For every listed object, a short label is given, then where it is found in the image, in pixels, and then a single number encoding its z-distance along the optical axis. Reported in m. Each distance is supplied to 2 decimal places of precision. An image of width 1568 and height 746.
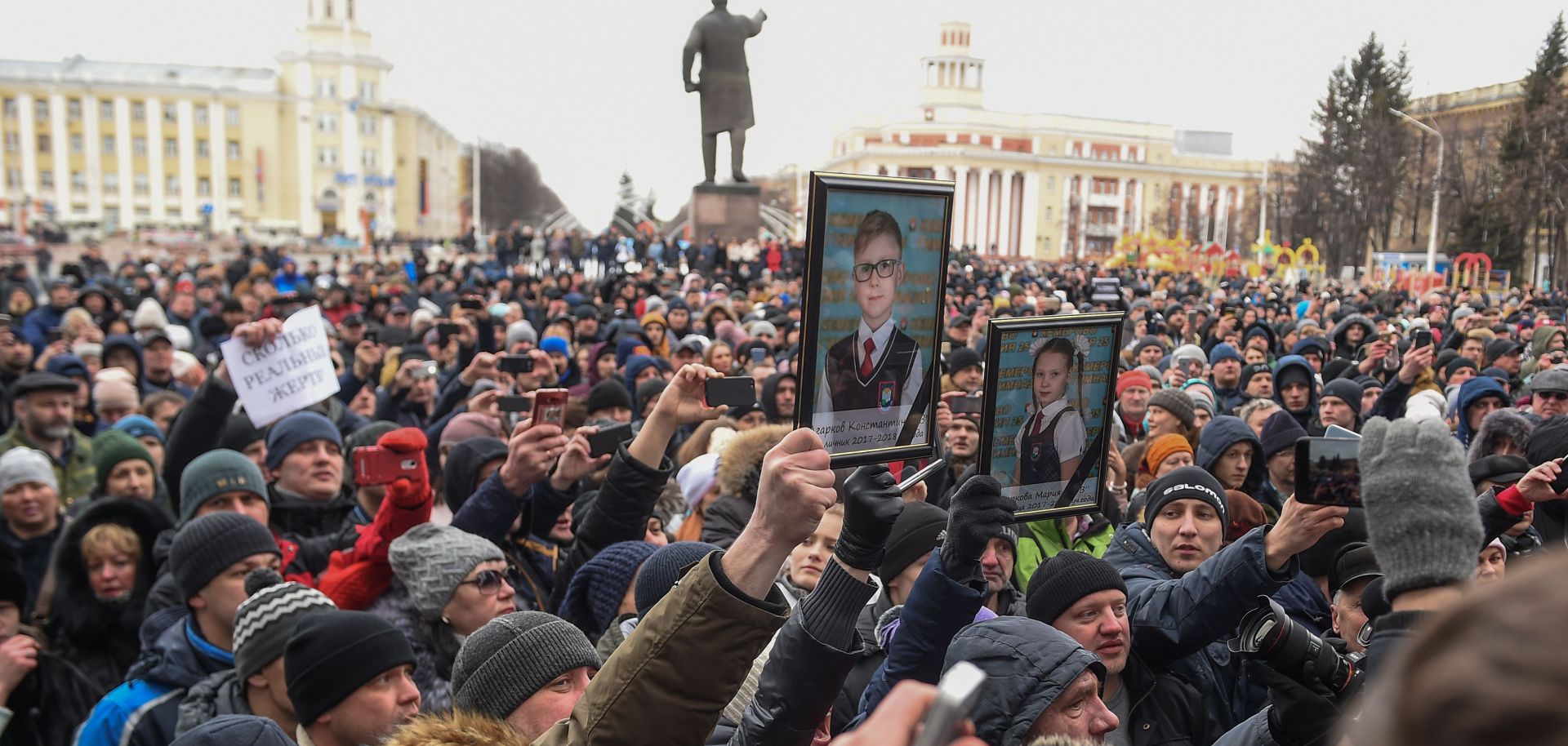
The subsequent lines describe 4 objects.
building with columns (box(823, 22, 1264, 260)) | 111.12
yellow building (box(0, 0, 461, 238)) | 108.75
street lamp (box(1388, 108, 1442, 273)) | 39.53
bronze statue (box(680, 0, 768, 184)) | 21.58
